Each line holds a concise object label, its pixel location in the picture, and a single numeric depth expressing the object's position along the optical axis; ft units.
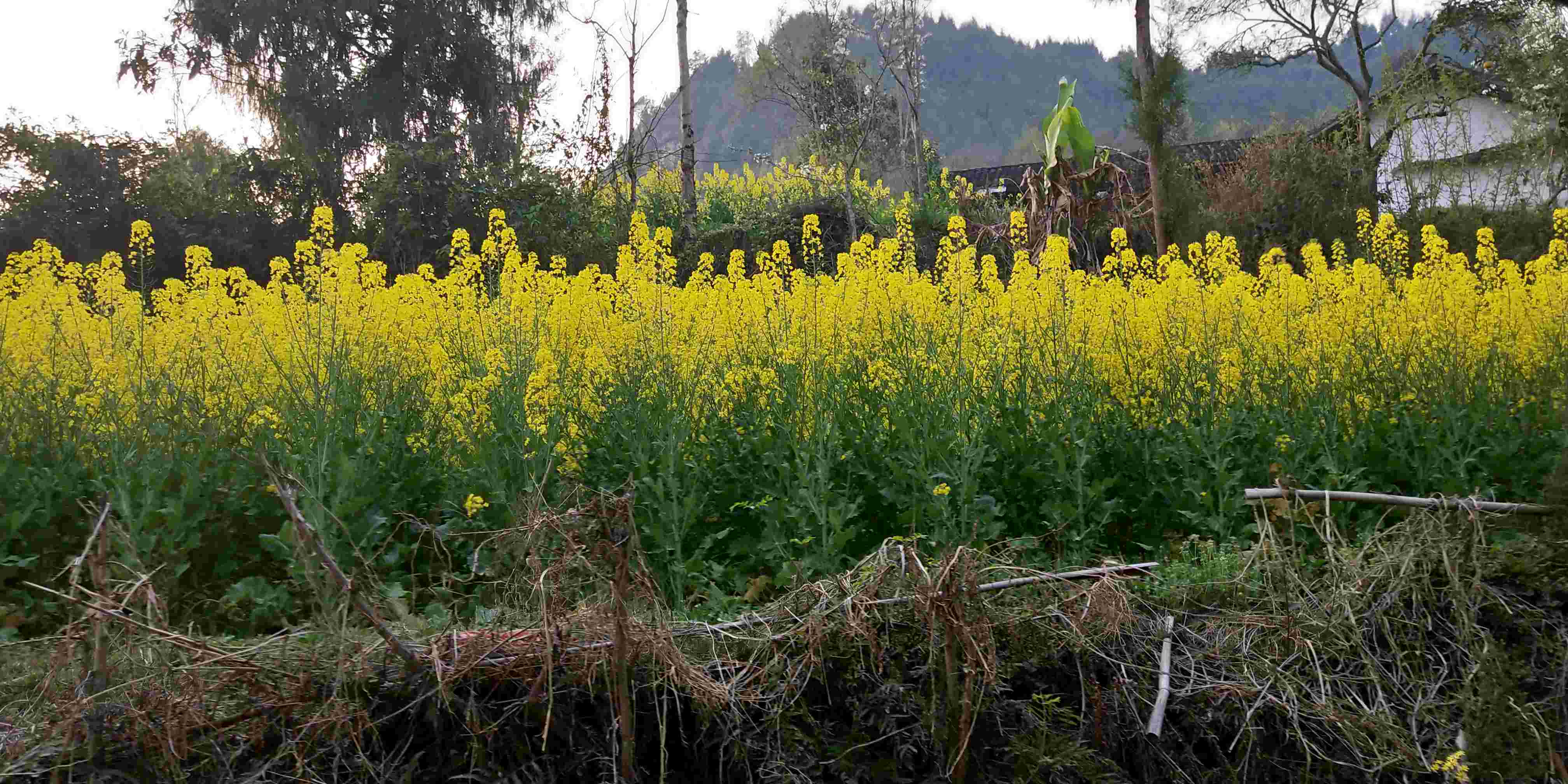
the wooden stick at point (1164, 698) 8.12
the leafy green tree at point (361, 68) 64.44
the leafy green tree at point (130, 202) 46.91
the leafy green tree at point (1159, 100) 23.88
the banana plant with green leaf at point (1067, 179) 45.14
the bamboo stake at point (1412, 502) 9.45
